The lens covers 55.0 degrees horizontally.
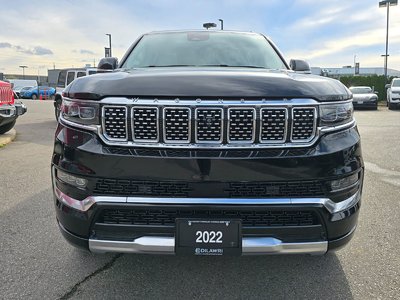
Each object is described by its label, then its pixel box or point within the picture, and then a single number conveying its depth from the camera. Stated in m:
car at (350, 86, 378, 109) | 21.78
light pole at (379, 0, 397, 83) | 30.62
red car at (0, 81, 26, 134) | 8.54
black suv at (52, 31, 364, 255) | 2.16
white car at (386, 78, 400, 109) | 21.83
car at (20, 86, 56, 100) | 41.78
